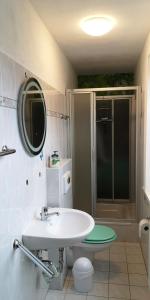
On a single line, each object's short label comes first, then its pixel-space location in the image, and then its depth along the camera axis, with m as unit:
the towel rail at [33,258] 1.52
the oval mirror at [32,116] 1.62
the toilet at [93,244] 2.32
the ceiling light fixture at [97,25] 2.05
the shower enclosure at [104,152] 3.44
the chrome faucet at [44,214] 1.87
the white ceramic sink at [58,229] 1.59
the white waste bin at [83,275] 2.23
